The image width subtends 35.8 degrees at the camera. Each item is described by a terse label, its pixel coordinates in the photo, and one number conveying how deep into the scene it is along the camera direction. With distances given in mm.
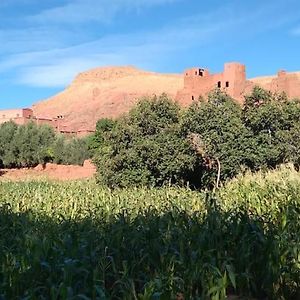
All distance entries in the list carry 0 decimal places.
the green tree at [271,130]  16438
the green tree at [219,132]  16438
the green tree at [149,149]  16516
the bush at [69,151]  37922
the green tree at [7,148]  37238
